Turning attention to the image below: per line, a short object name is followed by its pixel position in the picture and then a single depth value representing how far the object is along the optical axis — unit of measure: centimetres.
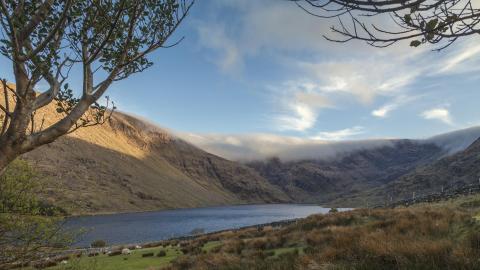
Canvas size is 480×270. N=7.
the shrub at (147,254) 2809
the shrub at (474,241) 1045
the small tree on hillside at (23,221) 1173
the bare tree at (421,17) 399
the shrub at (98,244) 6669
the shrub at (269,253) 1736
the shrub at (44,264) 2771
